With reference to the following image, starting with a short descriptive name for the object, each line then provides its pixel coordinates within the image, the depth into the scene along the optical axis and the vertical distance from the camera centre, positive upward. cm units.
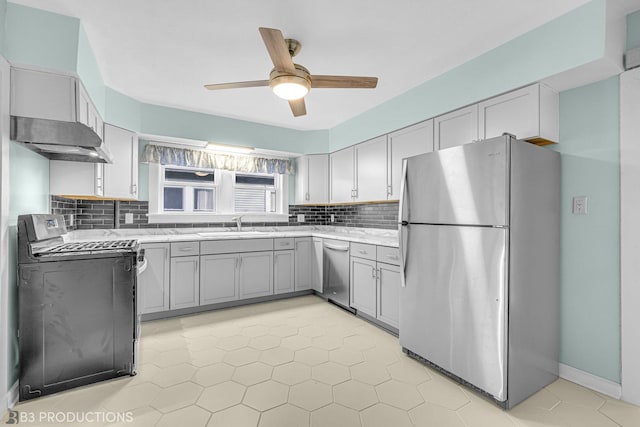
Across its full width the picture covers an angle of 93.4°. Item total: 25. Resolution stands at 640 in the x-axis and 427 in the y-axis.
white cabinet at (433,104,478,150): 254 +76
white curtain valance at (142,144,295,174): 379 +71
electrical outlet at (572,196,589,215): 213 +7
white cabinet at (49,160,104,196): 263 +29
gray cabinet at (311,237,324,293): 404 -70
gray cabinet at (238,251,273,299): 371 -78
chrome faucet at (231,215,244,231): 431 -13
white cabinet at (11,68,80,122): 185 +72
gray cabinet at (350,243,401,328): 288 -71
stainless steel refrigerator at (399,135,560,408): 184 -34
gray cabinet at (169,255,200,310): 333 -80
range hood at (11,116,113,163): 188 +49
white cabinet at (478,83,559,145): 214 +74
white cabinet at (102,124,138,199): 316 +50
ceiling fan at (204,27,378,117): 194 +95
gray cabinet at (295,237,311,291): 409 -70
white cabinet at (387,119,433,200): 298 +70
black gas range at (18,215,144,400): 191 -67
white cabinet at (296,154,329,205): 457 +51
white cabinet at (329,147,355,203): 411 +52
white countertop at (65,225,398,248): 330 -29
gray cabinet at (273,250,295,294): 392 -78
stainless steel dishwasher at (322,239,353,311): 356 -73
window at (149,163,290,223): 392 +23
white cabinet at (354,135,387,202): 357 +54
